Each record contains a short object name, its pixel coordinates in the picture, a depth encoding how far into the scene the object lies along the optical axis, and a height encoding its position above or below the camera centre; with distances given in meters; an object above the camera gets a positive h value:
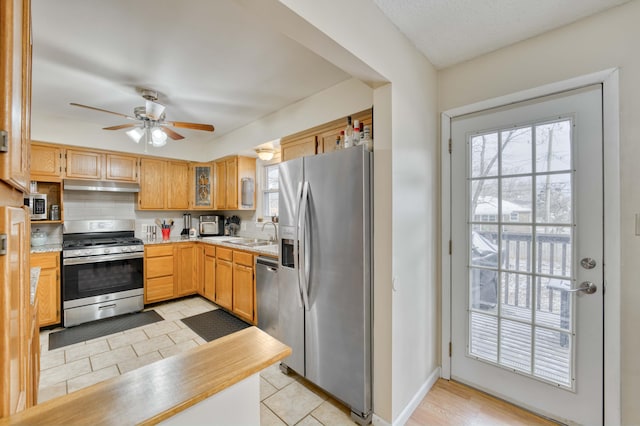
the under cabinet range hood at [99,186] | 3.54 +0.37
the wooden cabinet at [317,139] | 2.38 +0.77
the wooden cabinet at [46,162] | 3.31 +0.62
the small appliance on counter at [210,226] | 4.50 -0.21
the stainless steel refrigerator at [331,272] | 1.81 -0.42
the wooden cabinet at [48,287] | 3.07 -0.84
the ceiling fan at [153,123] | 2.65 +0.96
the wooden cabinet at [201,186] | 4.52 +0.45
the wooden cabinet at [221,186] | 4.29 +0.44
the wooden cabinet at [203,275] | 3.22 -0.84
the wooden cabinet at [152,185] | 4.09 +0.43
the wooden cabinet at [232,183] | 4.02 +0.45
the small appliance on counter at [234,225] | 4.56 -0.20
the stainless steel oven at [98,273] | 3.23 -0.74
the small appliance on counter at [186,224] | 4.66 -0.18
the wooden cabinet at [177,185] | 4.33 +0.45
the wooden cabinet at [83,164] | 3.53 +0.64
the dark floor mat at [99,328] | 2.92 -1.34
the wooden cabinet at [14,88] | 0.60 +0.31
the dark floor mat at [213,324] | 3.07 -1.33
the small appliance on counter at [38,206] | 3.22 +0.08
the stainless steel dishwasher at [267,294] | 2.64 -0.80
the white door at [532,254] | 1.71 -0.28
